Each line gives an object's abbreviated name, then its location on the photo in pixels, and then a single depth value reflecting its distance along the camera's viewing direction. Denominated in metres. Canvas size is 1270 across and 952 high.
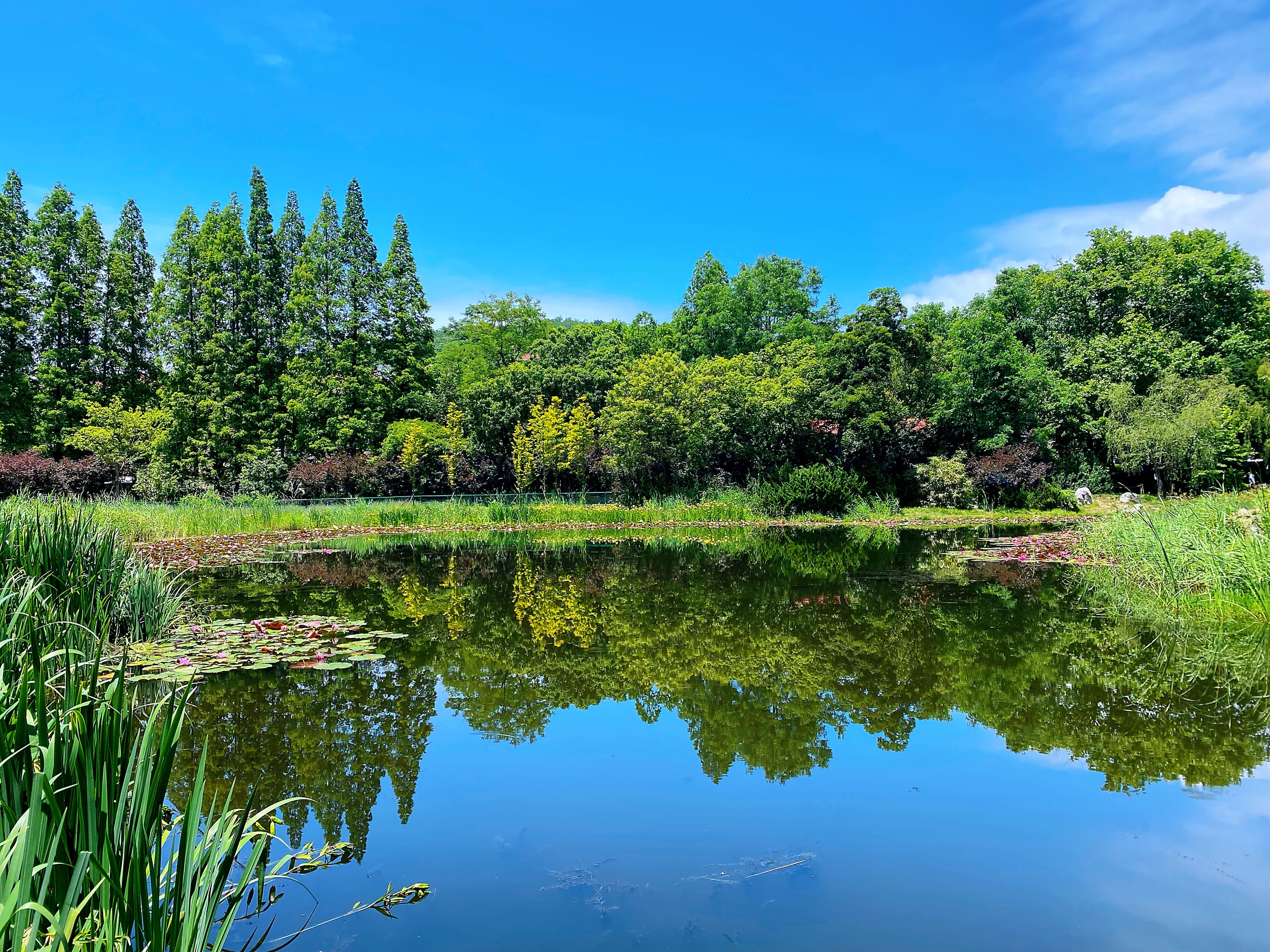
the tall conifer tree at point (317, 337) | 28.52
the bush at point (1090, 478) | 26.91
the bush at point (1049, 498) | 25.28
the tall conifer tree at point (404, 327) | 30.45
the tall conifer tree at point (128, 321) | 30.02
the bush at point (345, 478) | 26.11
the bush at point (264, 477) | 26.92
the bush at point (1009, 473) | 25.20
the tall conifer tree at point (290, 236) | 30.55
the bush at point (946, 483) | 25.52
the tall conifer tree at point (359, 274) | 30.27
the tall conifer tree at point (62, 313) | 27.92
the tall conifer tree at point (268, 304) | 28.99
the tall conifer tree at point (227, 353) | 28.02
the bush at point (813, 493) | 23.72
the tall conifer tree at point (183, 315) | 28.48
